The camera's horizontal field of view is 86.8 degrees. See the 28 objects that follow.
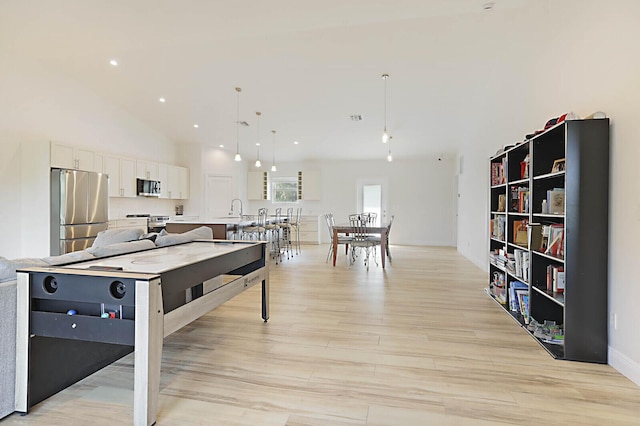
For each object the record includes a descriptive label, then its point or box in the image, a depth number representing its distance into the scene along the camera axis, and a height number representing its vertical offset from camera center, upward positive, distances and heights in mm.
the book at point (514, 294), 3383 -817
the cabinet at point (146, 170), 7156 +869
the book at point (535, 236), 2973 -198
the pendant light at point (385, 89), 5000 +1973
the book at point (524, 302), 3121 -843
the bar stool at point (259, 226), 6205 -298
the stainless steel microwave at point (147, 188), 7098 +473
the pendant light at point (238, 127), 5744 +1855
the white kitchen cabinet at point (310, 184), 9914 +804
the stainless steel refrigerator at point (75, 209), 5262 +4
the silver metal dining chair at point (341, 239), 6352 -525
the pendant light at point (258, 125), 6587 +1866
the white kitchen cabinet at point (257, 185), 10266 +777
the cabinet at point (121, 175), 6458 +684
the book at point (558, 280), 2715 -534
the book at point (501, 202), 3902 +127
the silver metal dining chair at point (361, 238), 6043 -485
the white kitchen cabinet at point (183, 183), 8328 +679
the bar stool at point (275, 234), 6816 -547
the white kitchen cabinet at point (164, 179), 7682 +721
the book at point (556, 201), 2684 +103
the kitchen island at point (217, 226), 5449 -263
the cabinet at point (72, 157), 5352 +863
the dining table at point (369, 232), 6062 -367
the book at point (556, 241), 2646 -217
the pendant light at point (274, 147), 7672 +1680
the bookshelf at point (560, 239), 2400 -202
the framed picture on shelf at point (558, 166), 2684 +388
